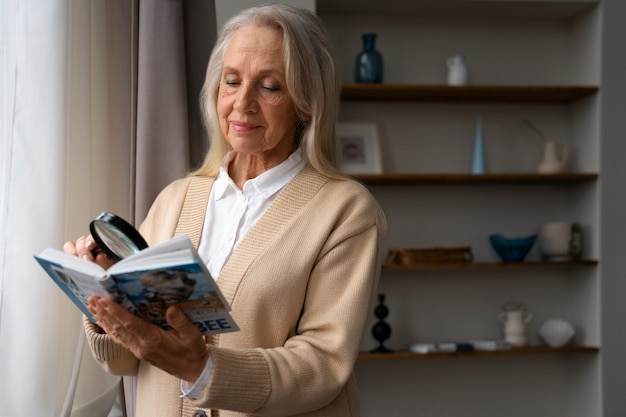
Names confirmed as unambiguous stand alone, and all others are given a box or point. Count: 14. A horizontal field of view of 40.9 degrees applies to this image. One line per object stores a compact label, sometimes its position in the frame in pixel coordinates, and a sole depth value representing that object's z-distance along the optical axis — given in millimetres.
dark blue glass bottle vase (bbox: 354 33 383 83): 3916
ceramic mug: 4020
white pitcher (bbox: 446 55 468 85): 3994
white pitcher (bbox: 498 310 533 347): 4008
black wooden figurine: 3904
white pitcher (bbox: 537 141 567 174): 4066
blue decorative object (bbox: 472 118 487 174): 4031
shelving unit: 4043
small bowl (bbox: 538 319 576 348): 4008
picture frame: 3992
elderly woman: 1545
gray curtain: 2096
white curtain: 1802
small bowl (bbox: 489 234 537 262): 4027
